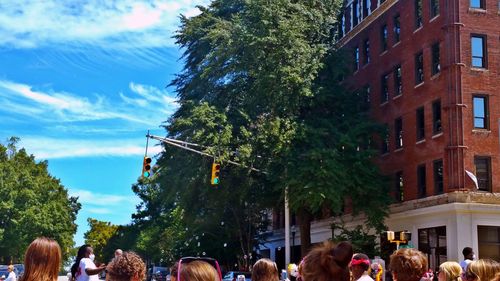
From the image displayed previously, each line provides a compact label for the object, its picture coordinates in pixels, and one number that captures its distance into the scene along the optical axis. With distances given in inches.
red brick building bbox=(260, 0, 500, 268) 1364.4
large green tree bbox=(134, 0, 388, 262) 1430.9
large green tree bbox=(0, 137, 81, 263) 2874.0
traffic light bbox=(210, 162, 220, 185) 1131.2
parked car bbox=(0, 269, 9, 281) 1586.4
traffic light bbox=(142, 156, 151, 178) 1066.7
